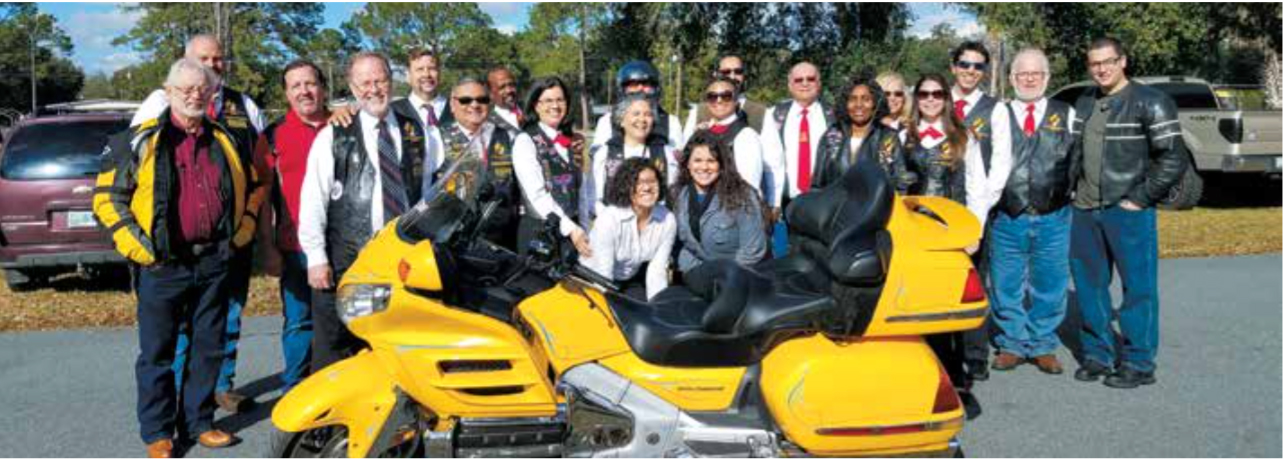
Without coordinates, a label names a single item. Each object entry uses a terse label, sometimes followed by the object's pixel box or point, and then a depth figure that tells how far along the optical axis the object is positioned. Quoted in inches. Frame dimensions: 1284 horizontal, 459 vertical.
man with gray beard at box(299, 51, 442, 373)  172.4
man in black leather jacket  197.3
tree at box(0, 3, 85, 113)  2037.4
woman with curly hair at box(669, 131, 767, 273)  182.5
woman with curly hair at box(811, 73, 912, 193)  198.7
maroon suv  304.8
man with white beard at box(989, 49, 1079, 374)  203.2
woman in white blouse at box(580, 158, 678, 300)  174.6
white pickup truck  493.0
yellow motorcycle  131.1
